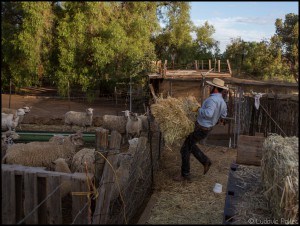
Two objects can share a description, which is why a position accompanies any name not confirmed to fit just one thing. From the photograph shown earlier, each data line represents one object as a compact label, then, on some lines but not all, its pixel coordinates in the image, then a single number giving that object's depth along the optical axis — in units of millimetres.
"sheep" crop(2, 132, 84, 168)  4394
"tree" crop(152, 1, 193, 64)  16865
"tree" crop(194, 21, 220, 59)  21362
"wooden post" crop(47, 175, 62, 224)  2328
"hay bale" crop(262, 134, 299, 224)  2625
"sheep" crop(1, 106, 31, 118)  8228
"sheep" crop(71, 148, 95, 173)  4212
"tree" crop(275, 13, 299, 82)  17493
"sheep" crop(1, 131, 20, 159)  6349
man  4541
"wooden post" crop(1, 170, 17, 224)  2061
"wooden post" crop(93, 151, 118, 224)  2678
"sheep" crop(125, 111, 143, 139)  8081
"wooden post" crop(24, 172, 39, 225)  2356
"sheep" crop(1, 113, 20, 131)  7268
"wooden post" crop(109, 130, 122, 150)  3007
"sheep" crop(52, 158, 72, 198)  4025
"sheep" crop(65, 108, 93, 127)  9550
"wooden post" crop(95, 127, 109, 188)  3002
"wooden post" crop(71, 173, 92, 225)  2680
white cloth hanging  6190
